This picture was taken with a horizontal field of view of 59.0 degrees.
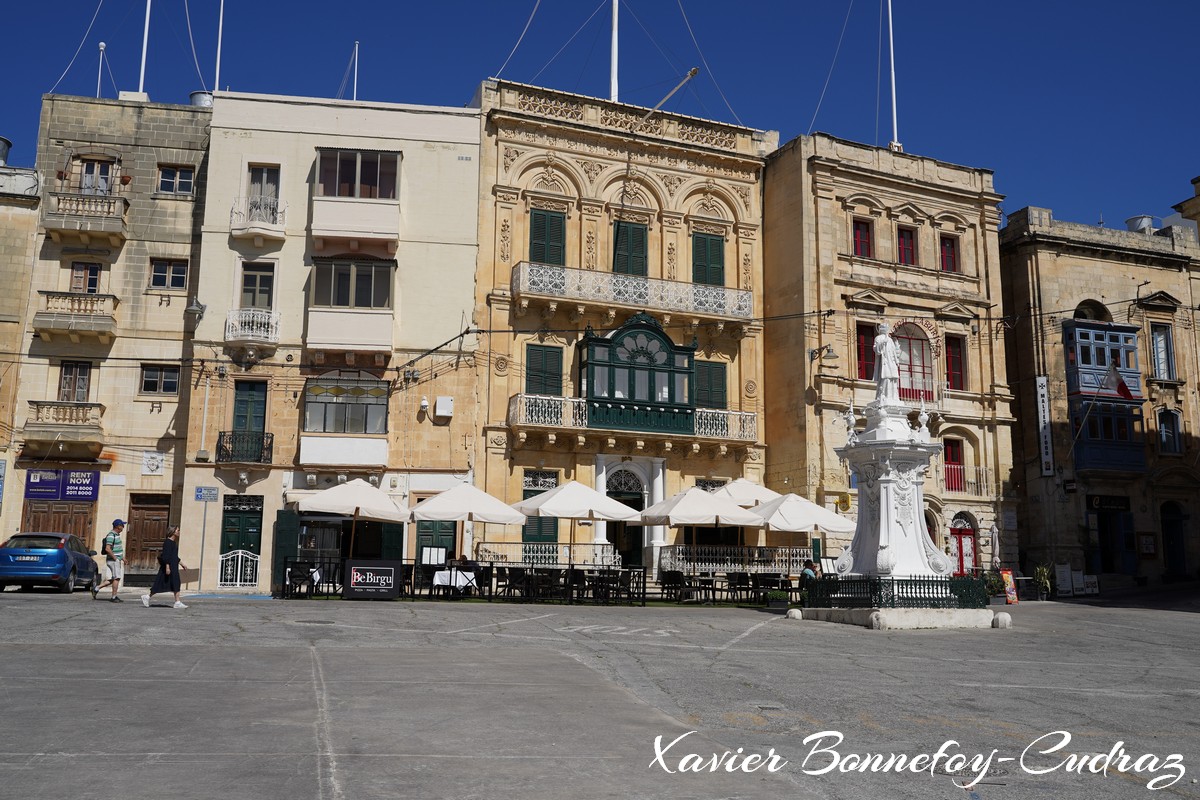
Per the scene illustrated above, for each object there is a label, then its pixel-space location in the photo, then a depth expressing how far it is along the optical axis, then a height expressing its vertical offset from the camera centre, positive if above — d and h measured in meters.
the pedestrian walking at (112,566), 20.30 -0.27
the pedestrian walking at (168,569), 19.02 -0.30
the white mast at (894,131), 36.00 +14.73
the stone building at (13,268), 28.48 +7.68
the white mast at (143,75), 32.03 +14.30
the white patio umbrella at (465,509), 23.25 +1.04
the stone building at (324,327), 28.66 +6.25
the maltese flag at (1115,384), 36.50 +6.12
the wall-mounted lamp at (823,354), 31.44 +6.14
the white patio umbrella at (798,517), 25.03 +1.03
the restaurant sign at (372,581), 22.02 -0.54
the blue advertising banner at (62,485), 28.16 +1.74
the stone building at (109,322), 28.36 +6.26
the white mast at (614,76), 33.75 +15.27
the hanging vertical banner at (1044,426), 35.47 +4.55
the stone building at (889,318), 32.47 +7.73
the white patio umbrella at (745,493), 26.28 +1.65
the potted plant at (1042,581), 31.78 -0.54
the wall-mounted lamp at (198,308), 28.86 +6.60
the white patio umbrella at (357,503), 23.02 +1.13
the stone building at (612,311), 30.61 +7.35
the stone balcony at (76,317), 28.58 +6.30
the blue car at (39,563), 22.62 -0.25
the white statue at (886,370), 20.77 +3.76
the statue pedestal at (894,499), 19.58 +1.15
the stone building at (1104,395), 35.62 +5.82
